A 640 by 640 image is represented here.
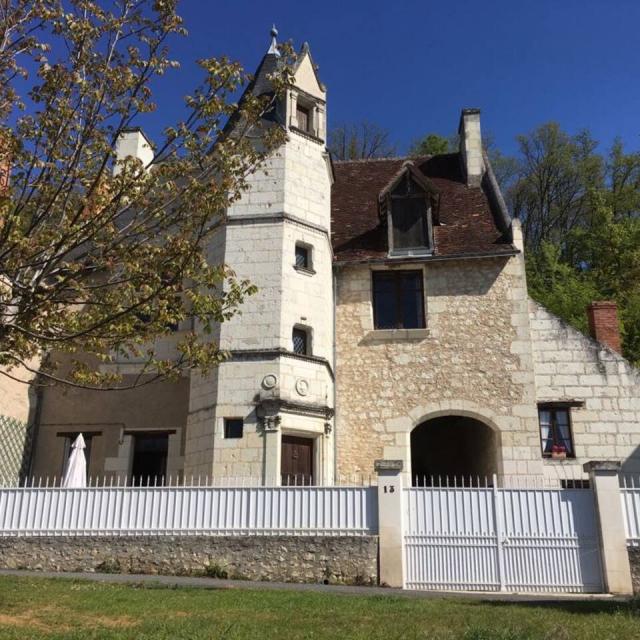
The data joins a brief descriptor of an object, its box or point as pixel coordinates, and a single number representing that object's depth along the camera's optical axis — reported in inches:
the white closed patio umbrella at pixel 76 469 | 434.3
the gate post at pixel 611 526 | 355.6
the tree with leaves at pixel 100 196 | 256.2
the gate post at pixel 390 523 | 364.5
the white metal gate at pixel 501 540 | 363.9
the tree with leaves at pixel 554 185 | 1131.9
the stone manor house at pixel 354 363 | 491.8
